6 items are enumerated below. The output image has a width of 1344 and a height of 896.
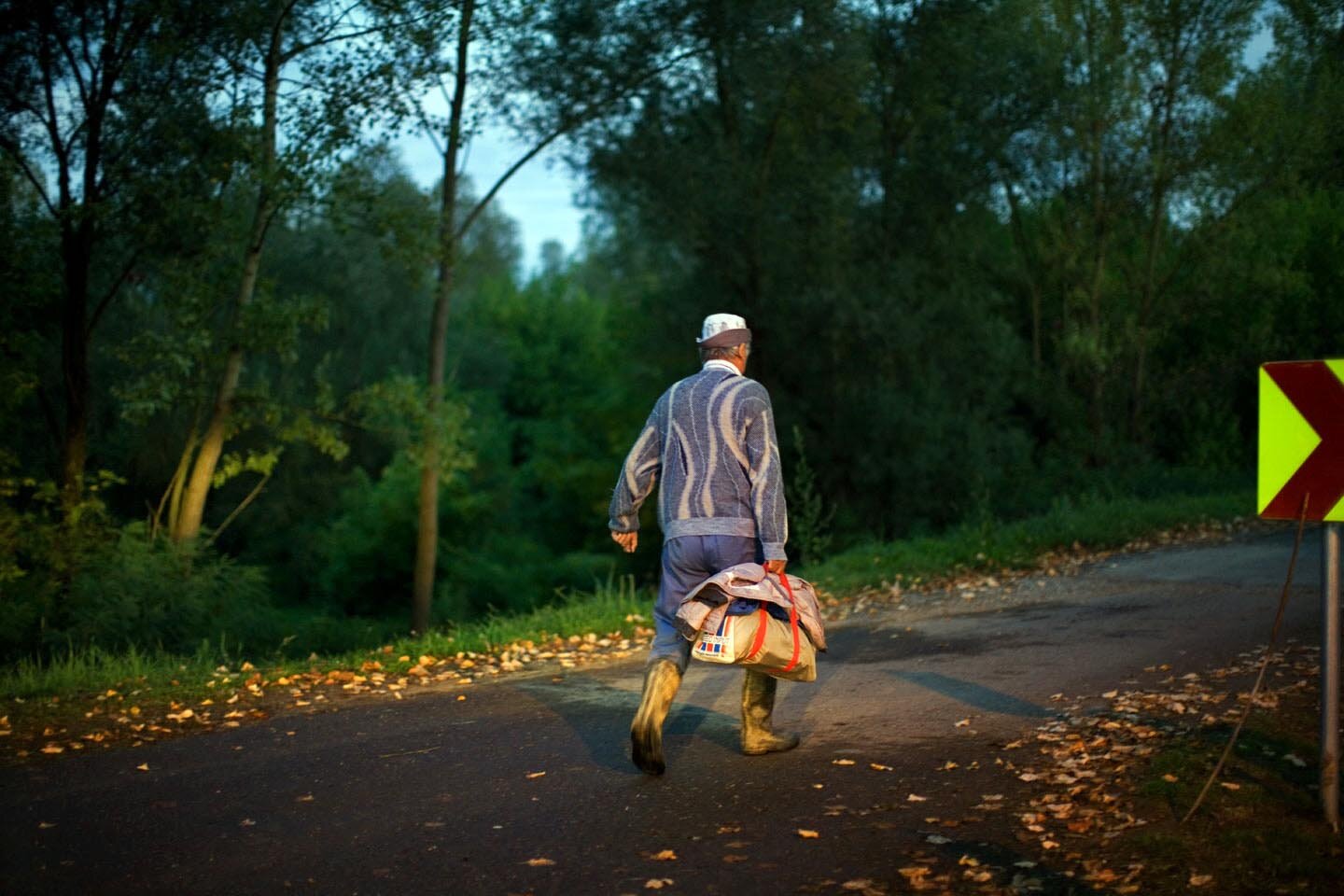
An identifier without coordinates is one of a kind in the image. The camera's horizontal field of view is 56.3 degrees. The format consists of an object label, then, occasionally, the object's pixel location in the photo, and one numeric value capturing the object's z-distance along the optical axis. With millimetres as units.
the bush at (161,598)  14078
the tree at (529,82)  18672
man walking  5699
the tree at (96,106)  14812
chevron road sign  4727
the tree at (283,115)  15055
